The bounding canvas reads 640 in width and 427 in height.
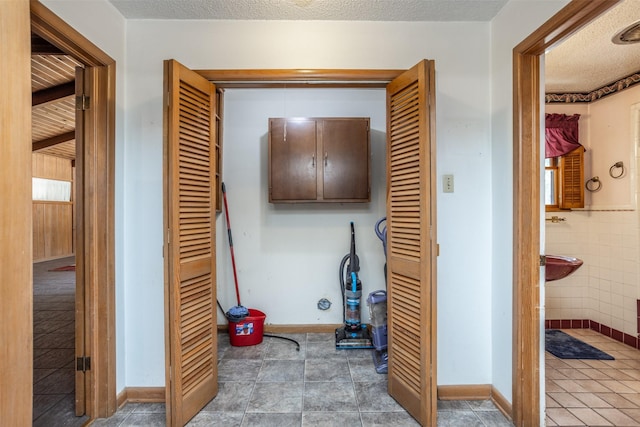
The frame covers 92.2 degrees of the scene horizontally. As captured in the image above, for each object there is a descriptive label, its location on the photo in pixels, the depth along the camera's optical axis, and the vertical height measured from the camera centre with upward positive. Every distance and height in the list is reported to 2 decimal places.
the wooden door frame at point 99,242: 1.77 -0.16
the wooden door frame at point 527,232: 1.65 -0.11
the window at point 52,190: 7.32 +0.61
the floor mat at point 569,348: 2.55 -1.19
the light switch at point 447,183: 1.97 +0.19
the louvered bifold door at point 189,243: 1.64 -0.17
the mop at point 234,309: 2.75 -0.87
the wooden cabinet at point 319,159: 2.81 +0.49
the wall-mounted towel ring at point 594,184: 2.99 +0.27
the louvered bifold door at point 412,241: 1.63 -0.16
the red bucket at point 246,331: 2.76 -1.07
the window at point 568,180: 3.04 +0.32
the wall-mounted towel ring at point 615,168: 2.81 +0.38
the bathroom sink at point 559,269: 1.97 -0.37
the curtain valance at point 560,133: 3.05 +0.79
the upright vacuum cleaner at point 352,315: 2.72 -0.94
